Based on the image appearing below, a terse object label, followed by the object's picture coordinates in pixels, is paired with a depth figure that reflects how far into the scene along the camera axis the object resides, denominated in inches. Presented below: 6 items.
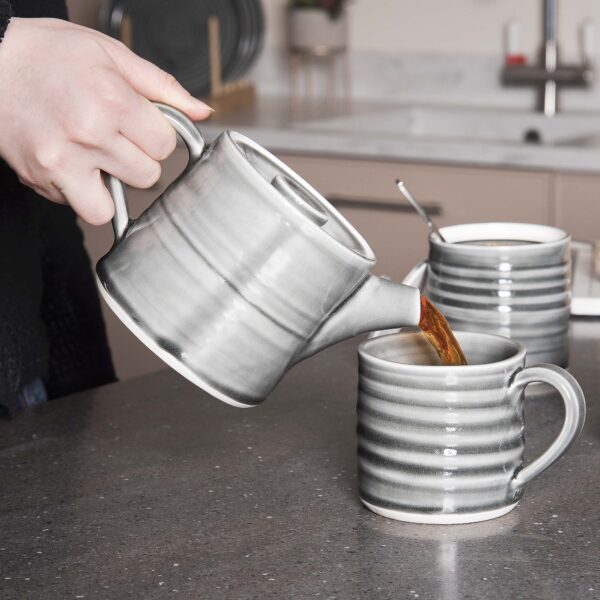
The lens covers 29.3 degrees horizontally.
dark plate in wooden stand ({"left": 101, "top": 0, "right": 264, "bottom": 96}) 123.3
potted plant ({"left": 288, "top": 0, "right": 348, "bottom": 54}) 118.4
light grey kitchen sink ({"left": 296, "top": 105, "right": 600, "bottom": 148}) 106.8
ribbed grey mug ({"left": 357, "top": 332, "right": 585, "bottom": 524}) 27.6
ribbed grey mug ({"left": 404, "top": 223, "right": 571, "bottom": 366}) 38.5
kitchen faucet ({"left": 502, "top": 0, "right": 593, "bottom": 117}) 108.6
